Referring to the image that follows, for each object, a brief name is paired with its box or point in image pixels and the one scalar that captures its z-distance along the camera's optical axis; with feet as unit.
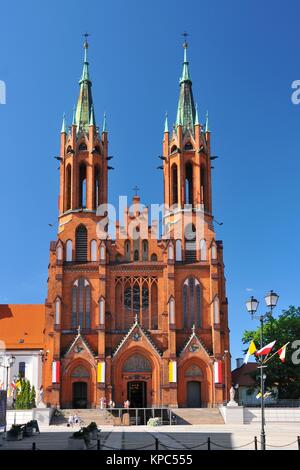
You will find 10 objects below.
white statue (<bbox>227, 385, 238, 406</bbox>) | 194.26
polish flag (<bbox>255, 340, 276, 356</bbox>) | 103.10
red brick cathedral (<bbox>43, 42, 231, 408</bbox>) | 214.07
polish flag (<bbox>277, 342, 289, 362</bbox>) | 111.51
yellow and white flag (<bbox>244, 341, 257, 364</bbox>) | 106.73
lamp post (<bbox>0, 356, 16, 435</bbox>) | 164.39
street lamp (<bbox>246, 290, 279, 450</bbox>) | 92.68
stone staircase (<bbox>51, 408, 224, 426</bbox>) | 193.57
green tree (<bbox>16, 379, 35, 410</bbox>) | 219.61
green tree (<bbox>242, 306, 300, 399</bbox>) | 219.82
